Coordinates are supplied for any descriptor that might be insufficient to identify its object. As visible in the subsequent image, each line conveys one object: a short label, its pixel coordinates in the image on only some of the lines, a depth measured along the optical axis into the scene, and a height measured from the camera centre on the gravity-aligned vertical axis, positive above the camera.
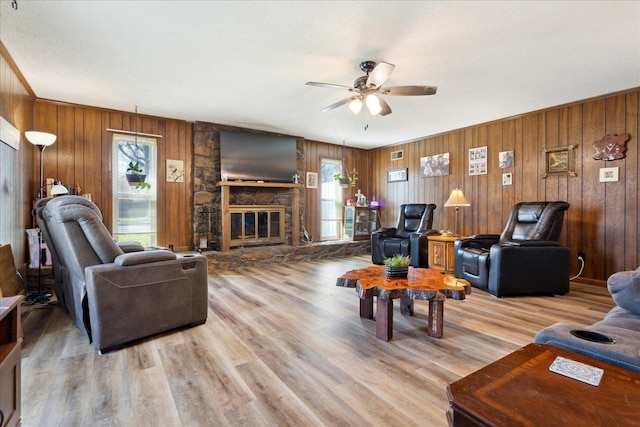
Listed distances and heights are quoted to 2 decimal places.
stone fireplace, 5.16 +0.06
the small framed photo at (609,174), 3.80 +0.40
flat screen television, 5.31 +0.88
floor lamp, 3.30 +0.64
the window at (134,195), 4.62 +0.16
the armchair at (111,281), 2.16 -0.57
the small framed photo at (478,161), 5.16 +0.78
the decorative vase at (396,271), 2.63 -0.56
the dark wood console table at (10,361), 1.11 -0.59
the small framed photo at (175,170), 4.97 +0.57
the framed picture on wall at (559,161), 4.17 +0.63
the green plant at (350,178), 6.76 +0.61
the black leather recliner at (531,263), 3.49 -0.65
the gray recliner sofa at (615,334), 1.10 -0.53
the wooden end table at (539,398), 0.75 -0.52
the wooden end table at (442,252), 4.68 -0.72
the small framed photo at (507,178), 4.82 +0.44
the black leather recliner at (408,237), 4.97 -0.53
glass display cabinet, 6.67 -0.35
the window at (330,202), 6.78 +0.09
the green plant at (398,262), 2.64 -0.48
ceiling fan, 2.72 +1.14
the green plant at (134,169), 4.44 +0.53
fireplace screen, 5.37 -0.34
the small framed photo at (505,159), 4.81 +0.75
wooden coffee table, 2.30 -0.65
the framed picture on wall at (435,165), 5.76 +0.79
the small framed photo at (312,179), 6.52 +0.56
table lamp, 4.82 +0.10
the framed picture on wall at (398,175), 6.54 +0.68
